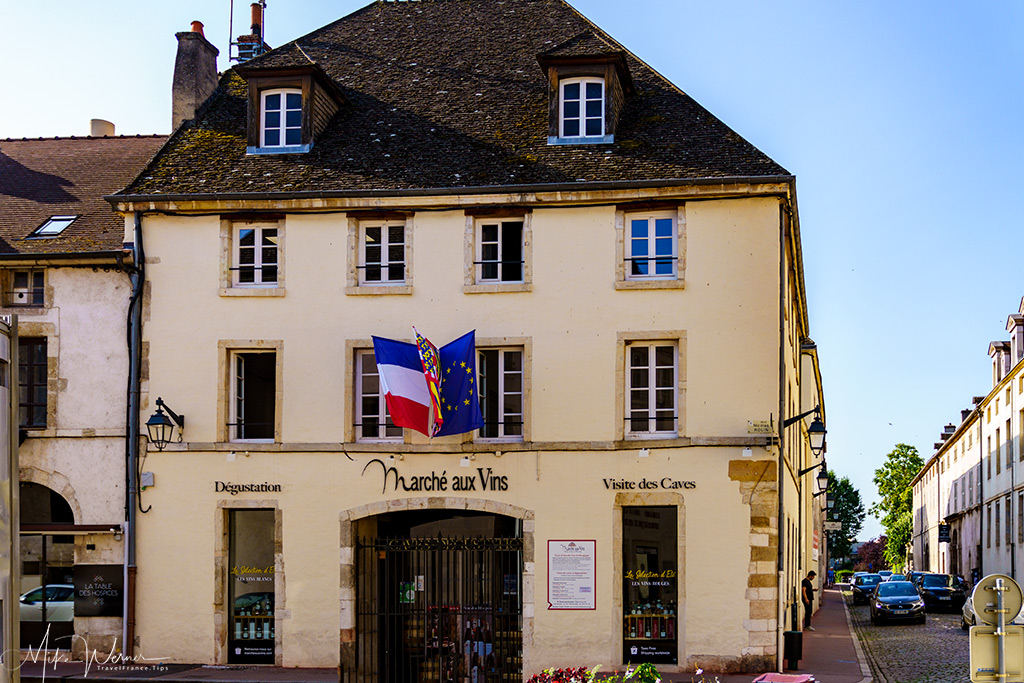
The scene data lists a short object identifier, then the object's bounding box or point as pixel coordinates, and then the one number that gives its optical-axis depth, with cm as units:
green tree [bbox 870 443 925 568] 8881
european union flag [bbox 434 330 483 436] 2062
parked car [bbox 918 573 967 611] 4138
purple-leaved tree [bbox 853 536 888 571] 11366
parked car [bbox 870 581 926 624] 3478
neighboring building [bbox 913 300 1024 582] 4447
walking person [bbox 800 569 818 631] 3172
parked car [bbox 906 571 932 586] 4559
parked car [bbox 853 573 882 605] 4844
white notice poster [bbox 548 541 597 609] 2066
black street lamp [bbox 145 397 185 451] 2142
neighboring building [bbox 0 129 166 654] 2178
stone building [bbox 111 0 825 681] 2056
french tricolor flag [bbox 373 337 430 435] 2033
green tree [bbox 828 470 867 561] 11712
